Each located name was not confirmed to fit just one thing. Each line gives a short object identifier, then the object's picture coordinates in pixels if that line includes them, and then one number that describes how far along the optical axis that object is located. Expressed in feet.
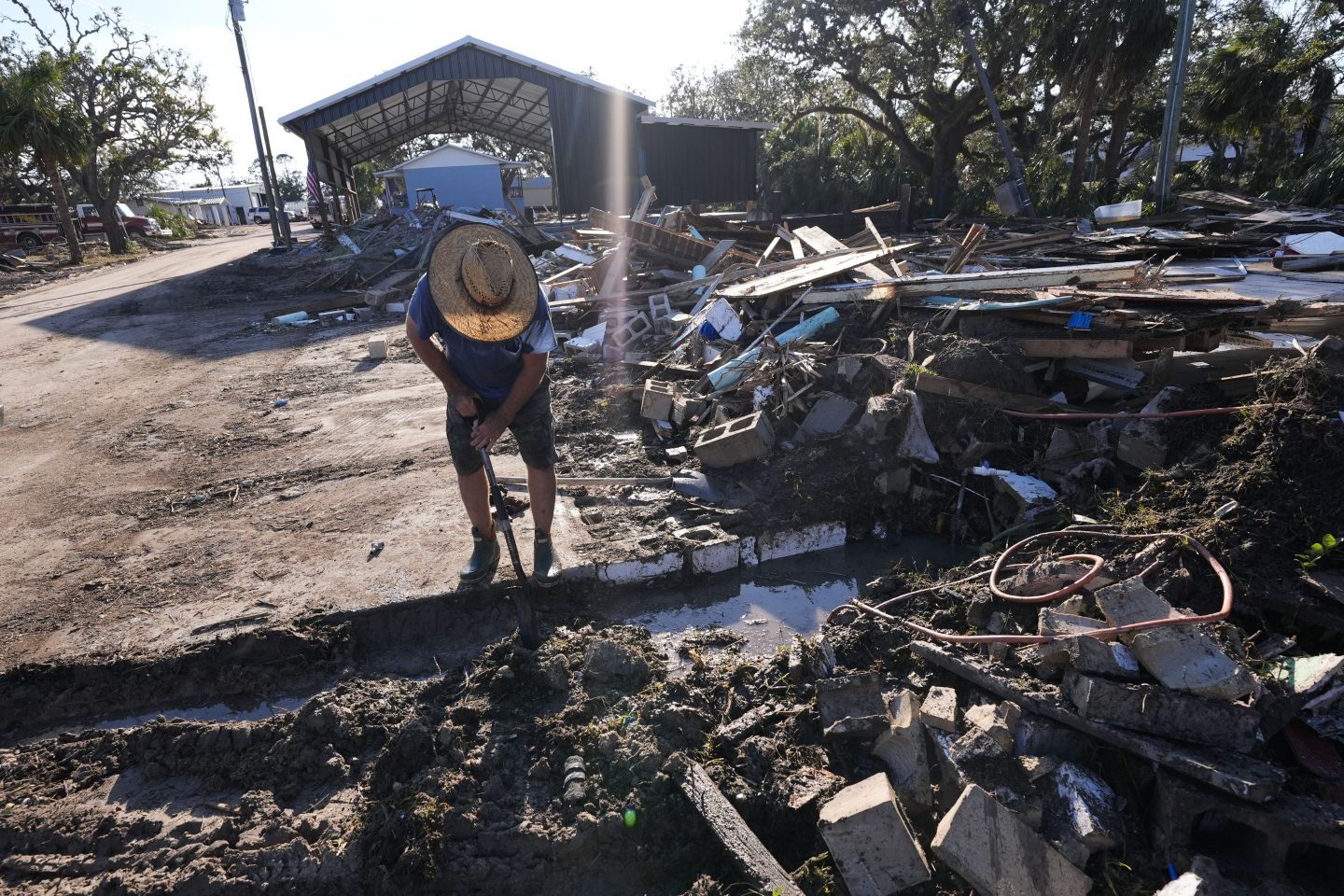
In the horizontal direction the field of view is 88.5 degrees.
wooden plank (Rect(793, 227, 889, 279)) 32.91
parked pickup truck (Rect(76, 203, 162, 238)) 100.27
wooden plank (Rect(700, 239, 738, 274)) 35.24
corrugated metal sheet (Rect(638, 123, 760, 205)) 73.97
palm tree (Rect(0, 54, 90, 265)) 68.54
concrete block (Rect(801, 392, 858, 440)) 17.71
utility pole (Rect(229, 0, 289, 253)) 71.31
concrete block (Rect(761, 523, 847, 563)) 15.47
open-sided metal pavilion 68.33
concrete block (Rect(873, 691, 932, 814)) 8.70
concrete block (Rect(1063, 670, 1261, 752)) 8.05
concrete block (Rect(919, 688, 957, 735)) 9.07
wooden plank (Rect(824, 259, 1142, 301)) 21.84
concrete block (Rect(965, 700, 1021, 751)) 8.73
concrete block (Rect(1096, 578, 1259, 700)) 8.13
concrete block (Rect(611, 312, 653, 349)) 28.86
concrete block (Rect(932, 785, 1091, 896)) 7.47
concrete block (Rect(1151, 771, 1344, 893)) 7.34
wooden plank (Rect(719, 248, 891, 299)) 24.81
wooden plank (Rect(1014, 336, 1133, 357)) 17.56
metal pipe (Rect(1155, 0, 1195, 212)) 42.32
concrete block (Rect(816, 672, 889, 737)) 9.39
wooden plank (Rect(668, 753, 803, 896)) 7.86
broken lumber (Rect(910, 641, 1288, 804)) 7.47
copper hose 8.82
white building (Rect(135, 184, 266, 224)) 213.66
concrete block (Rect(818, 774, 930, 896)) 7.73
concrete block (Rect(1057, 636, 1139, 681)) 8.78
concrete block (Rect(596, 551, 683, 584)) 14.19
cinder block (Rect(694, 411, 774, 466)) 17.13
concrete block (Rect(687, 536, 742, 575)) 14.69
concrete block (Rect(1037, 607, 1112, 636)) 9.55
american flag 83.80
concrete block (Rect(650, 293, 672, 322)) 30.27
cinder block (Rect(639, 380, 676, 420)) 20.75
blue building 90.79
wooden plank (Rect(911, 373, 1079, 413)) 17.26
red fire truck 84.23
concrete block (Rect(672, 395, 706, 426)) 20.49
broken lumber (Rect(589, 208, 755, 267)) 36.17
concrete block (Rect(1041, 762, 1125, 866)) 7.77
